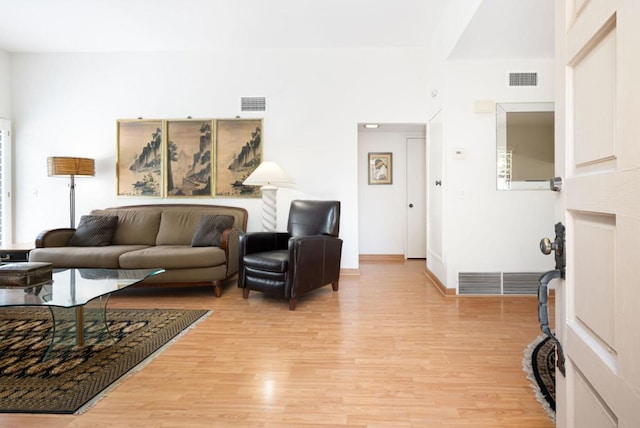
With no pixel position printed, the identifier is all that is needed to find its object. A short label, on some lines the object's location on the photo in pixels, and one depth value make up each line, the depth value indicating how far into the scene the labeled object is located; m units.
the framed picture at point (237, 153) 4.75
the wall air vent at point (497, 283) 3.70
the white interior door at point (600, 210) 0.61
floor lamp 4.28
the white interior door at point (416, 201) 5.96
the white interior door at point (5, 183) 4.77
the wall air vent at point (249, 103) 4.77
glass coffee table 2.14
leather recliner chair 3.24
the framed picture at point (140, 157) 4.80
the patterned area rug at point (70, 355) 1.78
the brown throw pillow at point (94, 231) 4.06
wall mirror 3.64
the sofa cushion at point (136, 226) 4.32
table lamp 4.11
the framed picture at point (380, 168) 5.96
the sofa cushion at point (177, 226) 4.30
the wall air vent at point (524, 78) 3.67
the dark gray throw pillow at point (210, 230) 3.99
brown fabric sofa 3.63
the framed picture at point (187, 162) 4.78
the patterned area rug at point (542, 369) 1.73
